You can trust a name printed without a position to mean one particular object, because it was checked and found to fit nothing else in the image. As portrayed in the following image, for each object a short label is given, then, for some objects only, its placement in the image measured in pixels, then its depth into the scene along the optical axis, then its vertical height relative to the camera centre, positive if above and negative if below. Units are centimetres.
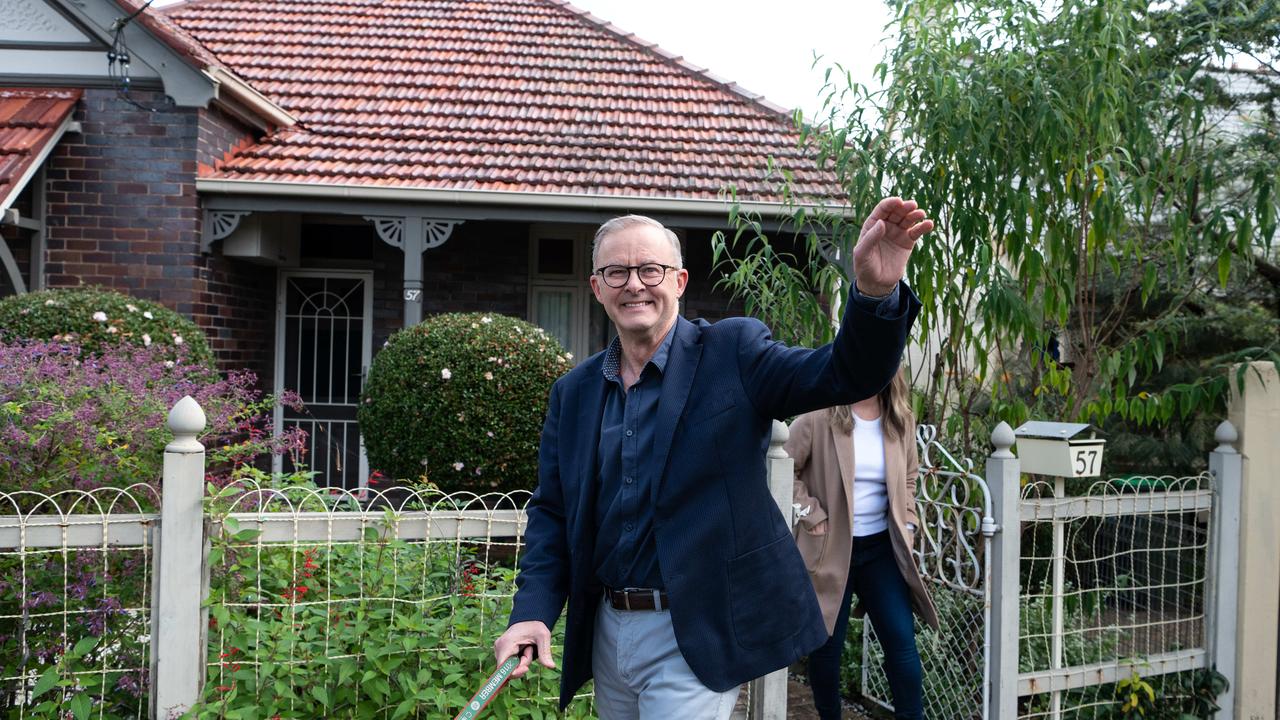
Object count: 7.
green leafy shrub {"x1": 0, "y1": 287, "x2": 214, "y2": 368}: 728 +13
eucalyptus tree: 470 +86
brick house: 887 +164
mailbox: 446 -40
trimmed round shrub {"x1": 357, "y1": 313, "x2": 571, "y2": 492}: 746 -42
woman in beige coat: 418 -73
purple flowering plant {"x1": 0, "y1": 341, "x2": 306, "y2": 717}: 352 -64
